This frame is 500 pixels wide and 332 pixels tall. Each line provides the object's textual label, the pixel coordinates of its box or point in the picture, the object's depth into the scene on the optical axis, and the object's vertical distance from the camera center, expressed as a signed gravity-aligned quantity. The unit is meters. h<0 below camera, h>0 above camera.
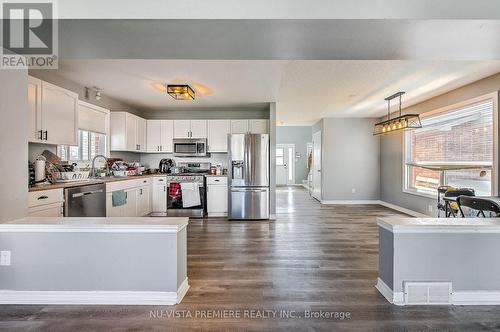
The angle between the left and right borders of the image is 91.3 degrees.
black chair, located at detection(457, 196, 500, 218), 2.24 -0.37
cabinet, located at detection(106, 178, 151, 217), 3.54 -0.57
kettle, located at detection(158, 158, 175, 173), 5.45 -0.01
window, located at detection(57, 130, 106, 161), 3.62 +0.27
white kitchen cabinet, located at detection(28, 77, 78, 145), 2.80 +0.64
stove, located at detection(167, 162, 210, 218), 4.95 -0.65
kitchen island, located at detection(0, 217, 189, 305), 1.89 -0.76
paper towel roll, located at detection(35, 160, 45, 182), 2.71 -0.06
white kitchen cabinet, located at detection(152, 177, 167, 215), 4.94 -0.63
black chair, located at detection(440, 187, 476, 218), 3.08 -0.36
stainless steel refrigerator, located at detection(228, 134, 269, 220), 4.84 -0.24
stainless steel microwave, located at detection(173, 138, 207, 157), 5.29 +0.40
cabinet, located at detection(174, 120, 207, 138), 5.34 +0.80
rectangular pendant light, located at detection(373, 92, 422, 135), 4.47 +0.83
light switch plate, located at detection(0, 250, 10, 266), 1.90 -0.72
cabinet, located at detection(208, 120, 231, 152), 5.33 +0.67
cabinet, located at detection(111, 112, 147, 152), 4.55 +0.63
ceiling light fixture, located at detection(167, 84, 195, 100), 3.74 +1.15
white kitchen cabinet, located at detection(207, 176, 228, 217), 5.04 -0.62
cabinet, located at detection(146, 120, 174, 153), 5.36 +0.65
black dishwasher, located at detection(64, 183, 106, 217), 2.73 -0.44
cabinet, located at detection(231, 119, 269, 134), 5.33 +0.85
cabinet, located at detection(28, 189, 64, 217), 2.32 -0.39
